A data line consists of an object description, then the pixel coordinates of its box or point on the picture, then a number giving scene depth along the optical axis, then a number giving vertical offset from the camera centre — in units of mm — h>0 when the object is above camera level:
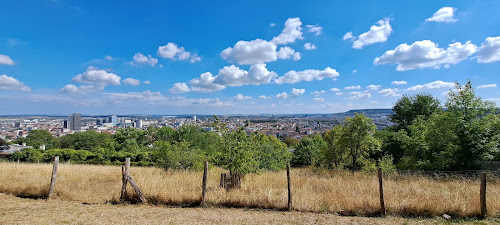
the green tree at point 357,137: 13453 -1319
